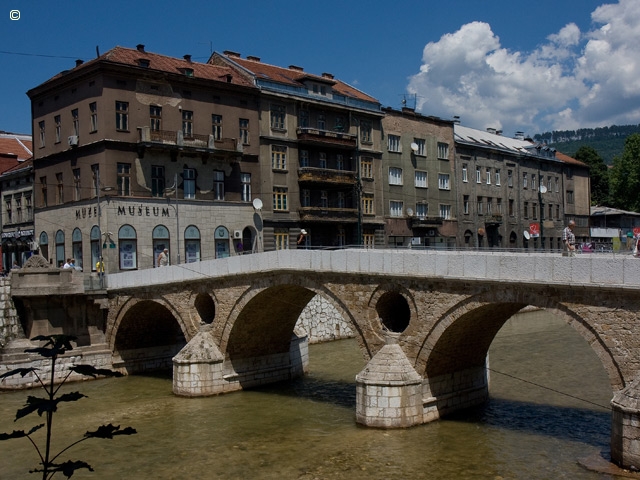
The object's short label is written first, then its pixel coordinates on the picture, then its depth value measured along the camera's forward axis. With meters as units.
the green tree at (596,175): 73.12
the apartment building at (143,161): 32.03
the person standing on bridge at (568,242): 16.25
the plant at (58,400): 5.22
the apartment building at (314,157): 37.50
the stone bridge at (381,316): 14.56
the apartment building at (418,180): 43.56
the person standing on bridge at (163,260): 28.81
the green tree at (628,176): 60.31
